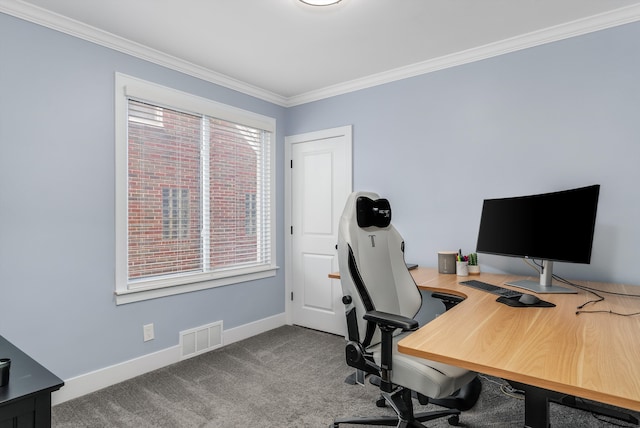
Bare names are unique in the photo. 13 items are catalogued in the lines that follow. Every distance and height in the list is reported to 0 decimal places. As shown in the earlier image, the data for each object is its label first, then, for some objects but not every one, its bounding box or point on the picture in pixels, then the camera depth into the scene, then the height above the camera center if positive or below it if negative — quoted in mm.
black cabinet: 1074 -551
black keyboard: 1986 -452
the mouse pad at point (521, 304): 1788 -453
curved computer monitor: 1940 -101
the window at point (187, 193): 2820 +171
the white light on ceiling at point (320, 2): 2193 +1256
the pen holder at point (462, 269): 2707 -421
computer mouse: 1797 -432
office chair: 1582 -490
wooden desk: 1013 -462
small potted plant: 2768 -402
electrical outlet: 2879 -940
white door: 3762 -86
